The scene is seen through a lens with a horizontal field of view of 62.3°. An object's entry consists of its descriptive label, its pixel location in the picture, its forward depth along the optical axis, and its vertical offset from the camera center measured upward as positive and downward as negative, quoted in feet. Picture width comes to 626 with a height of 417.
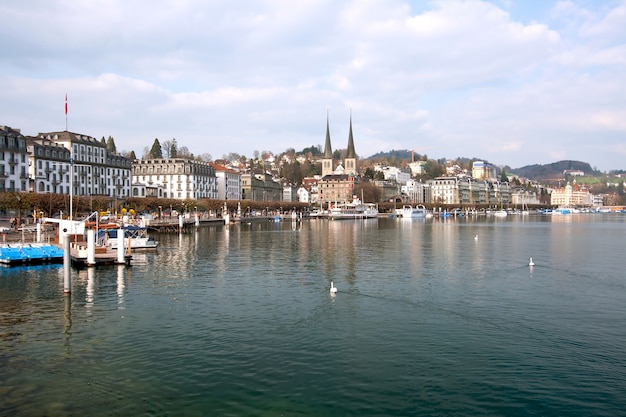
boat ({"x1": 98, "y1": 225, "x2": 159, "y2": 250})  160.04 -7.42
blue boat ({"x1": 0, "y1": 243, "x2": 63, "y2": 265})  125.39 -9.12
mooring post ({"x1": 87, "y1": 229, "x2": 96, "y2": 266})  118.21 -8.22
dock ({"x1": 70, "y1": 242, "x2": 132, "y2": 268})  122.52 -9.99
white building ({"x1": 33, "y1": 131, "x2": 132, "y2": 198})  320.29 +31.84
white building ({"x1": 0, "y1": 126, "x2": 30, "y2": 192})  247.50 +27.40
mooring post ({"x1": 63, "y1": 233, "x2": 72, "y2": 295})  85.85 -8.69
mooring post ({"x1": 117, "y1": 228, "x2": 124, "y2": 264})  126.41 -7.85
